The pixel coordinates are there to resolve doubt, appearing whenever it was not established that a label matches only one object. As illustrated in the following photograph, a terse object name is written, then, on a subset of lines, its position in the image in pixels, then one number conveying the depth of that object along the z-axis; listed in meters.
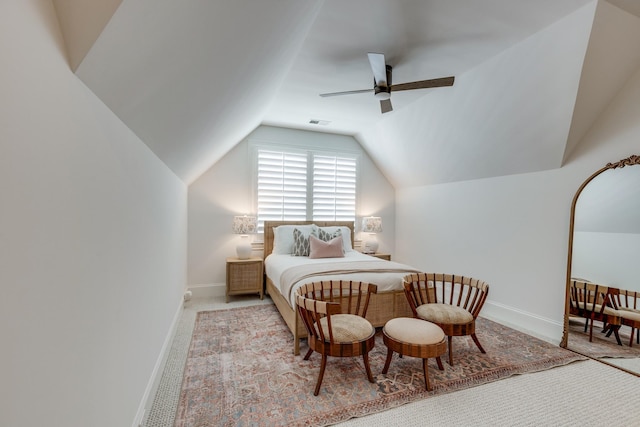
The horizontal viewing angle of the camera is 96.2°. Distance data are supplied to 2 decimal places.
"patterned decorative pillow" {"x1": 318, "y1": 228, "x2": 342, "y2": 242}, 4.46
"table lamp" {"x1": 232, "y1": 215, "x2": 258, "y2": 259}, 4.36
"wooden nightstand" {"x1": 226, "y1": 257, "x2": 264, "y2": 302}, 4.17
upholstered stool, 2.10
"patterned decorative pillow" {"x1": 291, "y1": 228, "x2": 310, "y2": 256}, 4.28
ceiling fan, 2.36
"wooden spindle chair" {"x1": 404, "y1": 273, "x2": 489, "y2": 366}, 2.49
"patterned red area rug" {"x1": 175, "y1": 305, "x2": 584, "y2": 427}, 1.90
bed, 2.94
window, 4.84
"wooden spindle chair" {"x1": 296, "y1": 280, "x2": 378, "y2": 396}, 2.07
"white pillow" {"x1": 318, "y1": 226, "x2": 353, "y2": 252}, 4.69
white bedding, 2.98
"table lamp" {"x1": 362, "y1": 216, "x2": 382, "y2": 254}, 5.11
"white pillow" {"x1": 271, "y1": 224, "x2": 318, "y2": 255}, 4.43
